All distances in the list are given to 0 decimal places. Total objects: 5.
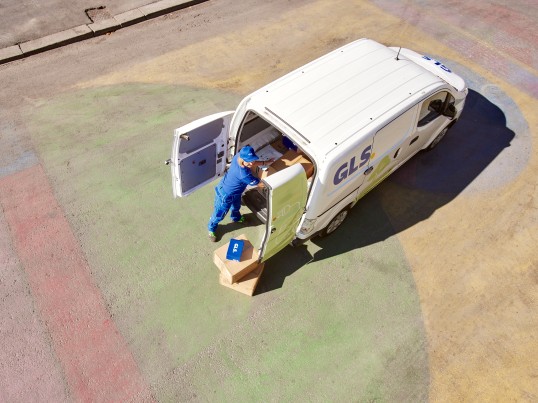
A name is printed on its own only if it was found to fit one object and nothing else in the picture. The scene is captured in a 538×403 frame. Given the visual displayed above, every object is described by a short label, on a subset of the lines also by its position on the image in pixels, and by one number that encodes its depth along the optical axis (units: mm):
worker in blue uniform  5883
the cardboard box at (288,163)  6428
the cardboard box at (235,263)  6277
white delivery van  5613
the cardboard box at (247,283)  6398
